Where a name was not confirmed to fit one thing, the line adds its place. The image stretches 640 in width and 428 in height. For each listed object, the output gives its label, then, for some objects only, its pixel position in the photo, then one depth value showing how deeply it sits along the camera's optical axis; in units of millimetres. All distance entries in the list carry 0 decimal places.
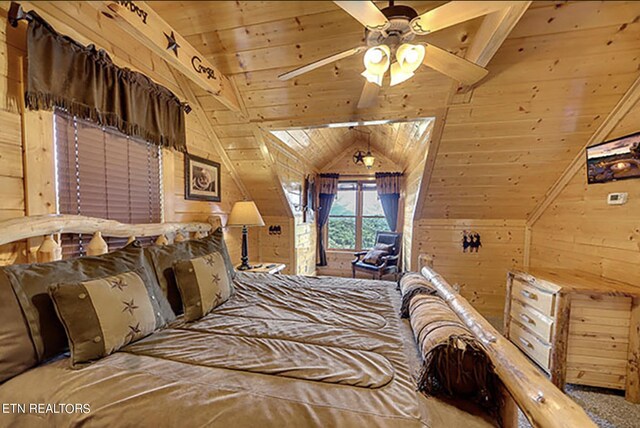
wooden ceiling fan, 563
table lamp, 2803
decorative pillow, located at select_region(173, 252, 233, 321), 1526
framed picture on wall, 2453
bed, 819
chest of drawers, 1869
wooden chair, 4398
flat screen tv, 1927
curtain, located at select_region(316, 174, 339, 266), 5305
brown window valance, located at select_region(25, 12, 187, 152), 1234
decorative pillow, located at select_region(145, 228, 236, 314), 1583
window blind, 1482
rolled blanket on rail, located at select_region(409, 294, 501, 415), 904
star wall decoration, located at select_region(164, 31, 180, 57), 748
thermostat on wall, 2064
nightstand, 2848
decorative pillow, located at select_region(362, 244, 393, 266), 4477
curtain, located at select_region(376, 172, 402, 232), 4957
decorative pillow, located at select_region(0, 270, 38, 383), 955
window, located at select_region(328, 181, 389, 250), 5422
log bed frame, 743
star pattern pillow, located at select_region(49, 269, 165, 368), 1054
